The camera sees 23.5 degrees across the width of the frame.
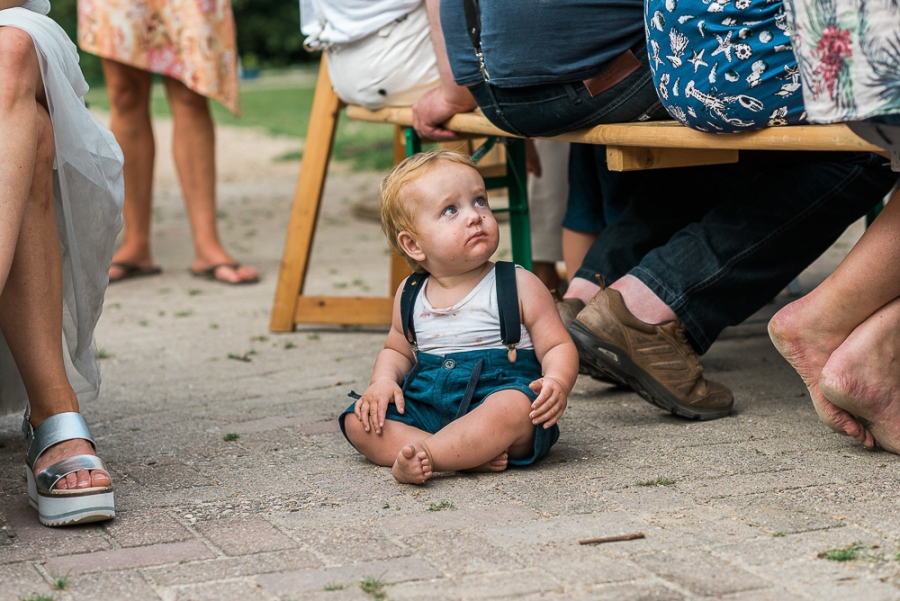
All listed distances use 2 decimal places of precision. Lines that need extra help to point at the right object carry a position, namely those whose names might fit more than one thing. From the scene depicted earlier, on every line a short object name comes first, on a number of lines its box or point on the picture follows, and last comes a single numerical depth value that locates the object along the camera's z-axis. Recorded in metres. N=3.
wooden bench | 2.85
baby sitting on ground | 3.00
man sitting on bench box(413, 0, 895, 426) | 3.14
